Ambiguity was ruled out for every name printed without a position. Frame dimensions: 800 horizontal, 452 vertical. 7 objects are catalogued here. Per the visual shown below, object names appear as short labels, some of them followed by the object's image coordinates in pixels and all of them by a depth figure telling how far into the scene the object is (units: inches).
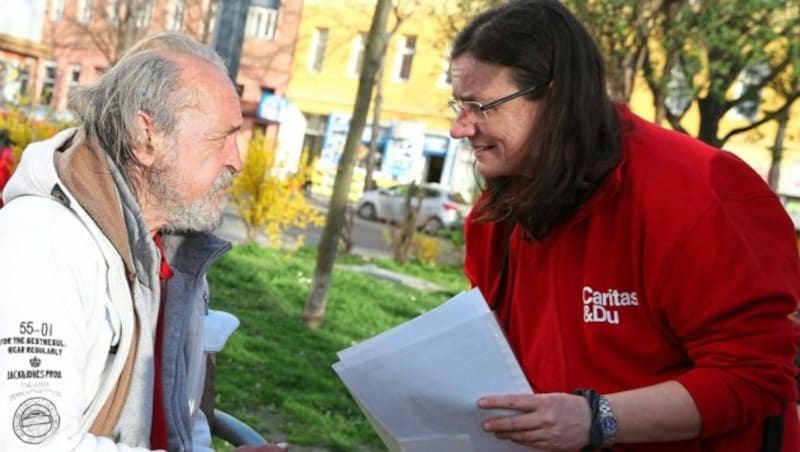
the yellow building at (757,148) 1021.8
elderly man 67.3
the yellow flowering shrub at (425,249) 620.9
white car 967.0
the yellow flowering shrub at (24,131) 497.3
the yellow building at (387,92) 1277.1
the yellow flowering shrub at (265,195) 497.4
